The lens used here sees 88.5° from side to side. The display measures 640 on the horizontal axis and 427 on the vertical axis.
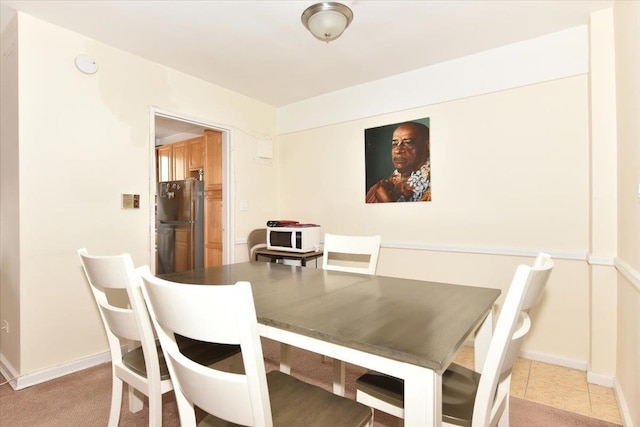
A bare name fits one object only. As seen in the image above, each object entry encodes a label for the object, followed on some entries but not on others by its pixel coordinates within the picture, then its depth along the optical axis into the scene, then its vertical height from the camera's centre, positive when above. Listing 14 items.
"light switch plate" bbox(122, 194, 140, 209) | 2.64 +0.11
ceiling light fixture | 1.97 +1.19
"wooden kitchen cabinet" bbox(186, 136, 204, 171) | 4.36 +0.83
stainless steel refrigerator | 4.03 -0.15
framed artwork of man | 2.99 +0.48
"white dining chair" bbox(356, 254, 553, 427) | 0.89 -0.61
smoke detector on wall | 2.38 +1.11
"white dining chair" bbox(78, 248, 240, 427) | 1.22 -0.54
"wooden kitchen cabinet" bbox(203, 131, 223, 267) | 3.85 +0.18
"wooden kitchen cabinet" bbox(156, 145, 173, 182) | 4.87 +0.79
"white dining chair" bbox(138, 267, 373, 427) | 0.76 -0.38
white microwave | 3.12 -0.24
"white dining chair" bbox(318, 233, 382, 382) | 2.12 -0.23
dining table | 0.84 -0.36
